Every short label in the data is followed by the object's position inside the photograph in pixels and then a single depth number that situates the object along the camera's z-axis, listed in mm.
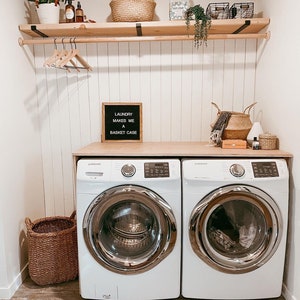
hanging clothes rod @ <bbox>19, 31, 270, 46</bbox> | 2213
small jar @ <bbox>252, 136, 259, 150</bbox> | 2084
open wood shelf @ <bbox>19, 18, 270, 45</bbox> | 2207
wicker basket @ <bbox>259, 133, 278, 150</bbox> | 2062
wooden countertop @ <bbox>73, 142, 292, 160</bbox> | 1954
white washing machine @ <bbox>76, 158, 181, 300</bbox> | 1869
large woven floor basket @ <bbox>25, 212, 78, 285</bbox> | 2146
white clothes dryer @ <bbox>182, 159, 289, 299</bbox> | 1863
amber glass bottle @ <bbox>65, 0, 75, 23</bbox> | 2297
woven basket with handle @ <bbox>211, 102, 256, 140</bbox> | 2207
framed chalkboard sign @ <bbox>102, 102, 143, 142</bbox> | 2580
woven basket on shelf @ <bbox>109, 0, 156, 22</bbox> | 2207
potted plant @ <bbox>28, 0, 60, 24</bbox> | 2266
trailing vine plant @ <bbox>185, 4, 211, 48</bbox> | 2145
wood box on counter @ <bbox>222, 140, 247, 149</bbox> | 2127
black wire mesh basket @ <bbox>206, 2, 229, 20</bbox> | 2281
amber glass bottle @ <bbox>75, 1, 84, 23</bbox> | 2344
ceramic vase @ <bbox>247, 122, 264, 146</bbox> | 2180
